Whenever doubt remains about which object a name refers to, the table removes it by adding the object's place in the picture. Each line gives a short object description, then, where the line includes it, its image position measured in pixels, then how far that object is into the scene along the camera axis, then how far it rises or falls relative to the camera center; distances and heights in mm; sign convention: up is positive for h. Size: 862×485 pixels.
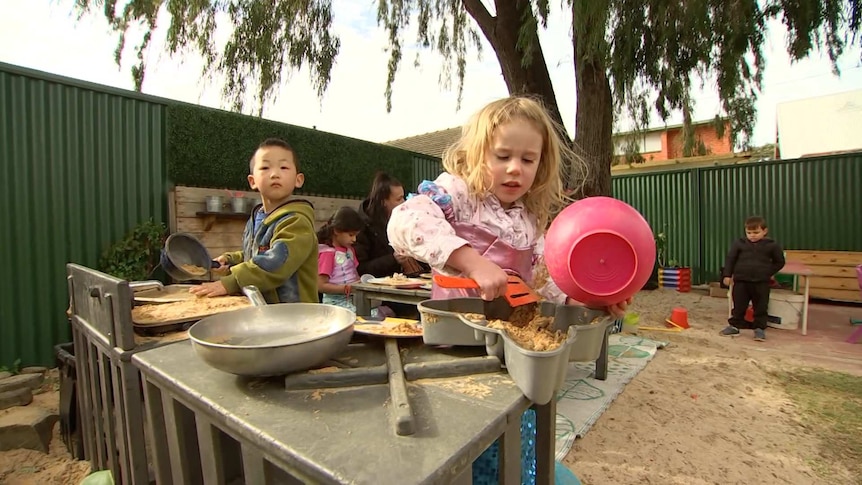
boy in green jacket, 1597 +21
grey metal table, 513 -269
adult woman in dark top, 3785 +45
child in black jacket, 4965 -488
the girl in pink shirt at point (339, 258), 3350 -159
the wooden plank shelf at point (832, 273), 6499 -724
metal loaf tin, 650 -217
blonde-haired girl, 1020 +103
